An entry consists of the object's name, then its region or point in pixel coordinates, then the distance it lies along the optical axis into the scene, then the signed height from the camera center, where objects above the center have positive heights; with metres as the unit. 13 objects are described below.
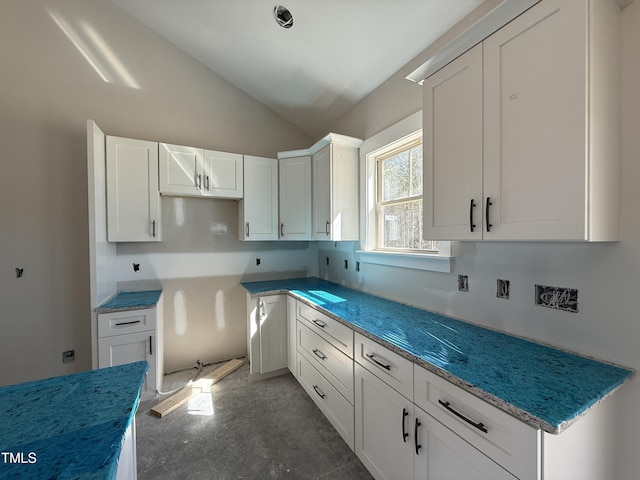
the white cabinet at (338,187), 2.44 +0.48
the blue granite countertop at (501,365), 0.83 -0.52
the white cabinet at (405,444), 0.99 -0.93
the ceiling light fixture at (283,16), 1.94 +1.67
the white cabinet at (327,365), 1.71 -0.96
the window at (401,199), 2.01 +0.32
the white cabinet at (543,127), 0.90 +0.42
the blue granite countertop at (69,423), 0.55 -0.48
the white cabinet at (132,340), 2.11 -0.83
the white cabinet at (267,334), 2.58 -0.96
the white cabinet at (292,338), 2.52 -0.99
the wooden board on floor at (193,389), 2.18 -1.40
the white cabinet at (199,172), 2.47 +0.65
